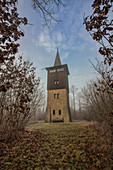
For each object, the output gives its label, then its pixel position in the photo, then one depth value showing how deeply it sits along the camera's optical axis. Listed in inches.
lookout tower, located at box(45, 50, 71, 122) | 712.4
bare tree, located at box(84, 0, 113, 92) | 64.6
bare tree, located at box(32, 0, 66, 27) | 91.5
